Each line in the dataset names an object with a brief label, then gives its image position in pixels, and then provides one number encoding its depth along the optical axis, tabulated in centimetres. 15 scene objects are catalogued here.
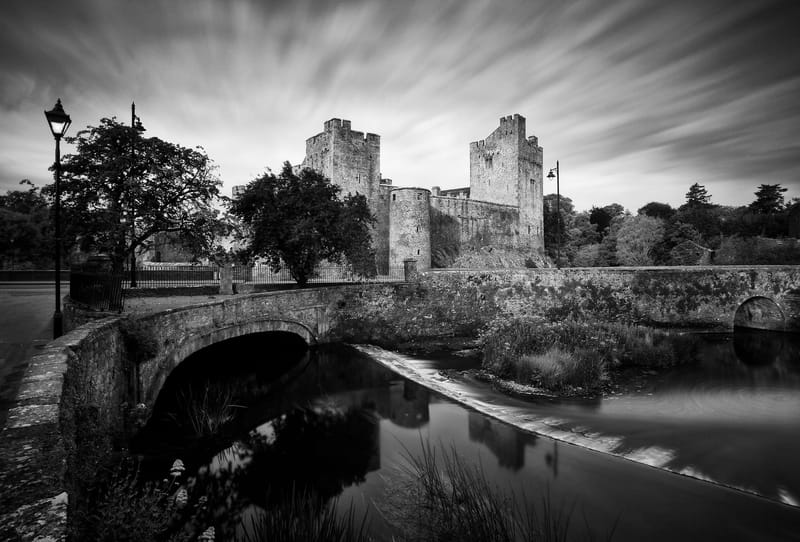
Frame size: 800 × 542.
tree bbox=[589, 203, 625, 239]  6281
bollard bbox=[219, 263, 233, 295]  1762
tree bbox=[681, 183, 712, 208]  5994
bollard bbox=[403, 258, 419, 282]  2183
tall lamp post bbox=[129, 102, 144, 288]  1215
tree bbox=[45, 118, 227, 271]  1198
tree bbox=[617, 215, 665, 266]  4050
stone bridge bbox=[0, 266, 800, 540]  317
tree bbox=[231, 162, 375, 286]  1783
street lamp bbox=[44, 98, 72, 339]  820
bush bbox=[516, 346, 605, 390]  1273
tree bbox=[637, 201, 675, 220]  6343
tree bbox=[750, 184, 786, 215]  5309
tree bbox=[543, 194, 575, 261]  4953
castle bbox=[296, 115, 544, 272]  3036
